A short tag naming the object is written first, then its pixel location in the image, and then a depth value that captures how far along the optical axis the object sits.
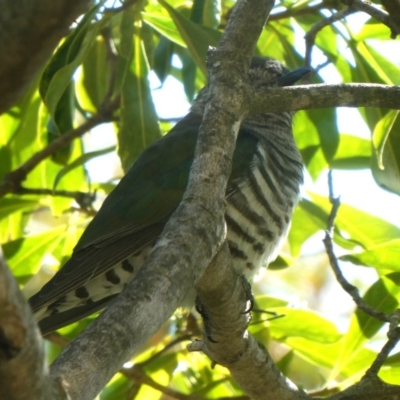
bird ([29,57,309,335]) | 5.23
